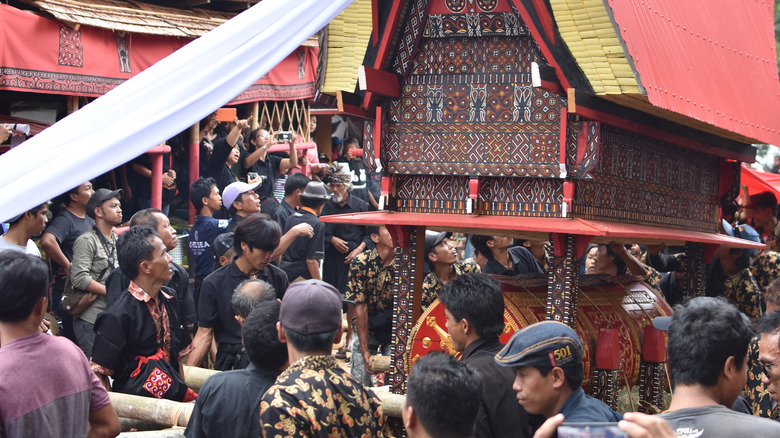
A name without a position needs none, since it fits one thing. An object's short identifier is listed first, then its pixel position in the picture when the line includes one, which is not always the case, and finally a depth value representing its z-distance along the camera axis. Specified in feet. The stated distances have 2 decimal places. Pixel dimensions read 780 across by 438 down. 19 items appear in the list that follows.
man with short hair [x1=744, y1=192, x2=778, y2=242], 35.91
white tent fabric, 12.21
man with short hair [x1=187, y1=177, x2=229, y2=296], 28.32
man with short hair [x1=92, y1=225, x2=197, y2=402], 16.07
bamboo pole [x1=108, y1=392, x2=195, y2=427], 16.12
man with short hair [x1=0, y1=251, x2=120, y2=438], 10.94
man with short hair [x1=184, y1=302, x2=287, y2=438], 12.32
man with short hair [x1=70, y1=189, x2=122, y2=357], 22.52
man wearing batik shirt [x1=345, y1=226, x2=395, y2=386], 23.81
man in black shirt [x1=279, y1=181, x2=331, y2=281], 29.71
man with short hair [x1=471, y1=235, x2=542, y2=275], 25.49
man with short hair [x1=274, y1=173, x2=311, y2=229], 31.76
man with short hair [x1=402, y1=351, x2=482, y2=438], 9.35
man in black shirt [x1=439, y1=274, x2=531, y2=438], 12.75
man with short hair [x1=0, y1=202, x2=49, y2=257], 21.27
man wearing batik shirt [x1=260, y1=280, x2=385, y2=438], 10.59
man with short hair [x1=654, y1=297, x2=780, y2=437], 9.18
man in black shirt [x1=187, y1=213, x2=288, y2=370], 19.03
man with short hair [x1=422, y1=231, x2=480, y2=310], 22.47
